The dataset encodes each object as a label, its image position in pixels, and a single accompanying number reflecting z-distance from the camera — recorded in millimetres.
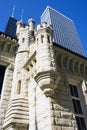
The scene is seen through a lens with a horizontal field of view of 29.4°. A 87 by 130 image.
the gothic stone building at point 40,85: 6758
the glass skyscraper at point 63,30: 59962
